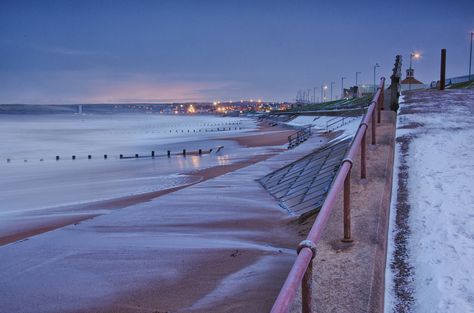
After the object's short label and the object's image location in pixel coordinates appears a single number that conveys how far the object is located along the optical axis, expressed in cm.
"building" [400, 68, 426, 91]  4383
